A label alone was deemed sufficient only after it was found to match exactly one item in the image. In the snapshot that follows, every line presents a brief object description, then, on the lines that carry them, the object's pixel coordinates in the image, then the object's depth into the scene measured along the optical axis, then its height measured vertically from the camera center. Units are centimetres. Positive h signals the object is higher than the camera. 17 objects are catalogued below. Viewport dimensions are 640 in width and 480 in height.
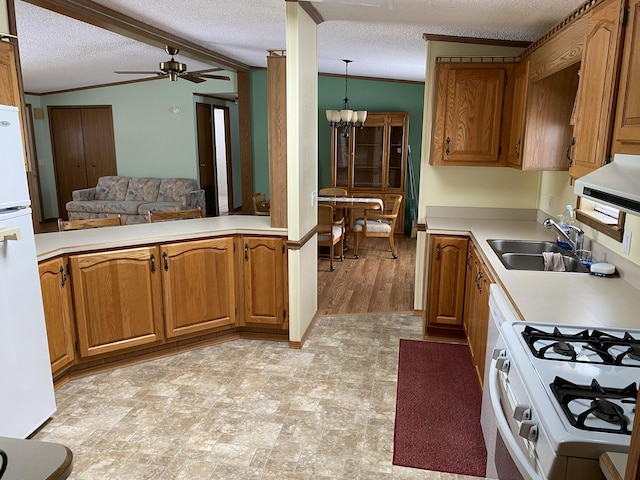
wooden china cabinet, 727 -12
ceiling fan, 468 +77
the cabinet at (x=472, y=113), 342 +26
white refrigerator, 213 -73
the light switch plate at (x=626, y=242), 224 -43
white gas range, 108 -63
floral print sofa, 748 -80
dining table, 587 -67
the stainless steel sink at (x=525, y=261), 290 -67
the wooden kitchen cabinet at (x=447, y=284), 347 -98
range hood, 121 -10
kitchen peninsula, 287 -91
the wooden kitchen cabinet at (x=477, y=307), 263 -95
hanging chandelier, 633 +40
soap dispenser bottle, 292 -43
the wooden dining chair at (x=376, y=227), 602 -97
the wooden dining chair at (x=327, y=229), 537 -91
